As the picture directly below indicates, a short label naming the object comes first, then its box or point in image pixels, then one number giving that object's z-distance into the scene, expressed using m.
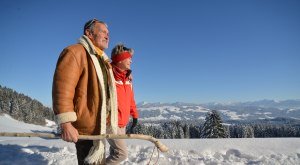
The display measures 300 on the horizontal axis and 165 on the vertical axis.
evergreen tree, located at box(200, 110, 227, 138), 43.41
